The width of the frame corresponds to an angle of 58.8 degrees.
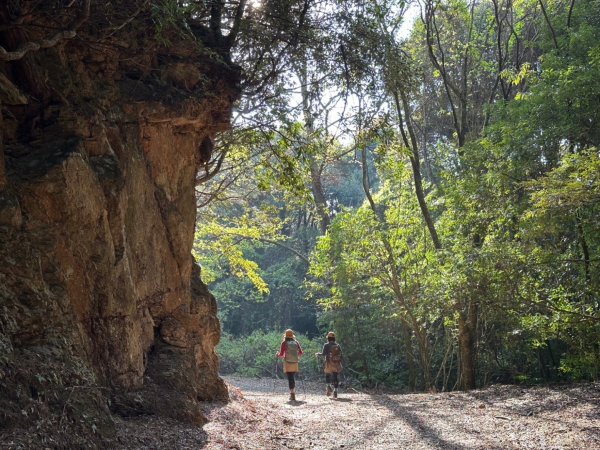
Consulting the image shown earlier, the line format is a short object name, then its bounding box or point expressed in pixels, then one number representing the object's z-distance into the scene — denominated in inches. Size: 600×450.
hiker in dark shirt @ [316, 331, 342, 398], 553.6
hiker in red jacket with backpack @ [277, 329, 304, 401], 523.5
